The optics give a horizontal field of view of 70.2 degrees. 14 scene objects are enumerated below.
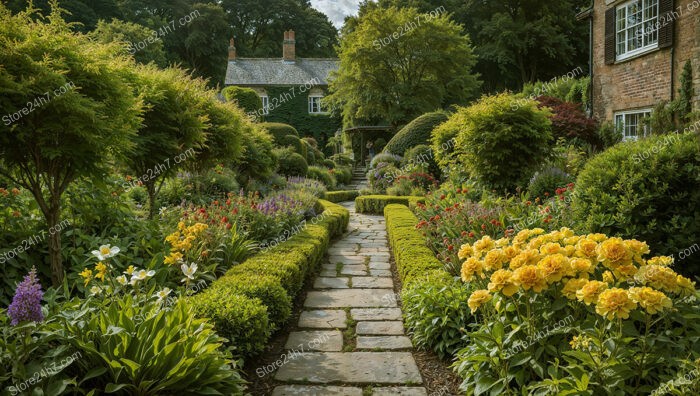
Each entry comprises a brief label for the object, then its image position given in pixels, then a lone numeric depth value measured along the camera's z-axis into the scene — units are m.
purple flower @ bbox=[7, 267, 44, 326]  2.29
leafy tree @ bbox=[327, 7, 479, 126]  23.86
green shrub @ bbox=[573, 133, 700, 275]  4.19
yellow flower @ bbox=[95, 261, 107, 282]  3.15
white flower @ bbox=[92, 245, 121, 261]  3.16
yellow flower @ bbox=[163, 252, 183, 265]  3.79
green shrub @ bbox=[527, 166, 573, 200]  7.86
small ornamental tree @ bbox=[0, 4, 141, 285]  3.46
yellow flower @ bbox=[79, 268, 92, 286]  3.16
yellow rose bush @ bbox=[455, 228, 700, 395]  2.38
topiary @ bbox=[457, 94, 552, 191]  8.59
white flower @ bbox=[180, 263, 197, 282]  3.47
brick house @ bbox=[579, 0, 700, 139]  11.38
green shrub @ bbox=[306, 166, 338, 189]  18.65
